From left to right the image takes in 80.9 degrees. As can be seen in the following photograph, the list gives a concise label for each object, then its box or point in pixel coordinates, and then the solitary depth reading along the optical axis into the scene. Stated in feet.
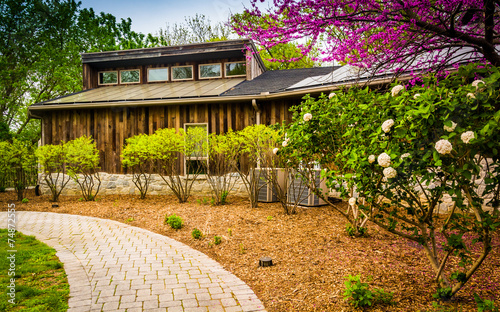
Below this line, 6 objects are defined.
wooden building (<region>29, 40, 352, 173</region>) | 29.78
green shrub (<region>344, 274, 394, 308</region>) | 8.13
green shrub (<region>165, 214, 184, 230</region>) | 18.25
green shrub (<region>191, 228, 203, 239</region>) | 16.31
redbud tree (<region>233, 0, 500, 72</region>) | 9.63
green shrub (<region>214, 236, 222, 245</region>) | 15.23
